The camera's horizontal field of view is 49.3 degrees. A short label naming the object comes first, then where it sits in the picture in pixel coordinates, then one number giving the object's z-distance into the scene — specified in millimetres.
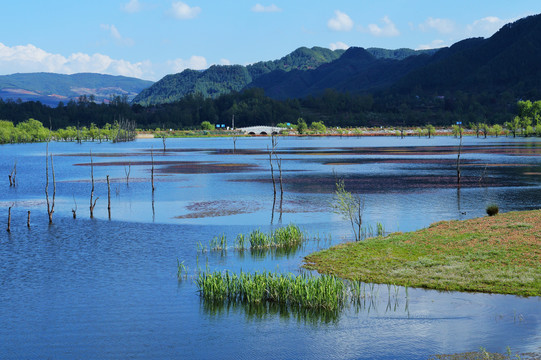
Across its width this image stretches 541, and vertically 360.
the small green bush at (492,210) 43375
